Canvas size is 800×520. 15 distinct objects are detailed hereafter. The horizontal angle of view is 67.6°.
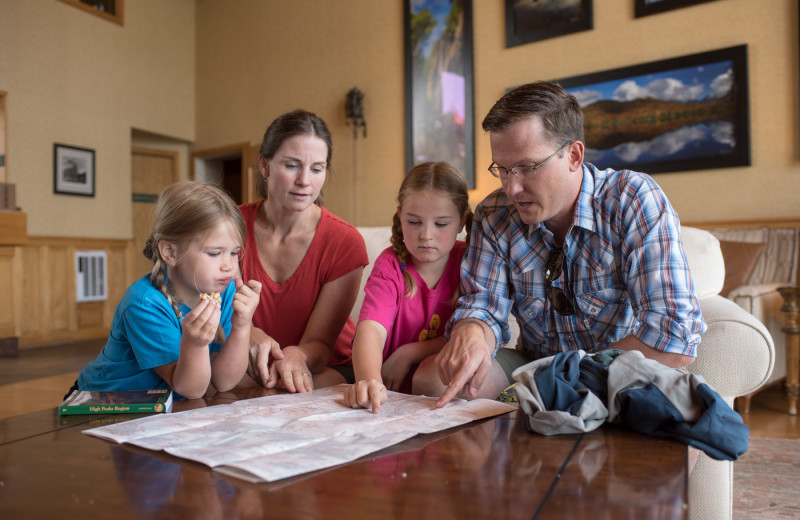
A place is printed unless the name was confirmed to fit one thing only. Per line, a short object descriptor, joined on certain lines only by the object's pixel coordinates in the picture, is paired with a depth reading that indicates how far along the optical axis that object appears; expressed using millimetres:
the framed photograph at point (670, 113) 4340
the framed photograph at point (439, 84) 5707
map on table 776
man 1303
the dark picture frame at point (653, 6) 4574
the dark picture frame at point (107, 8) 6598
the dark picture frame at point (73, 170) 6320
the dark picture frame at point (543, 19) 5020
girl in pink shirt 1558
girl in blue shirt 1311
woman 1844
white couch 1395
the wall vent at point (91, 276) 6523
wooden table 631
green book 1082
